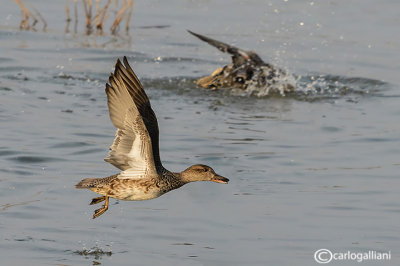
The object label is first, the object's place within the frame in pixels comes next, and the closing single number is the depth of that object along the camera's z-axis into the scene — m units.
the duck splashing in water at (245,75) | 27.53
